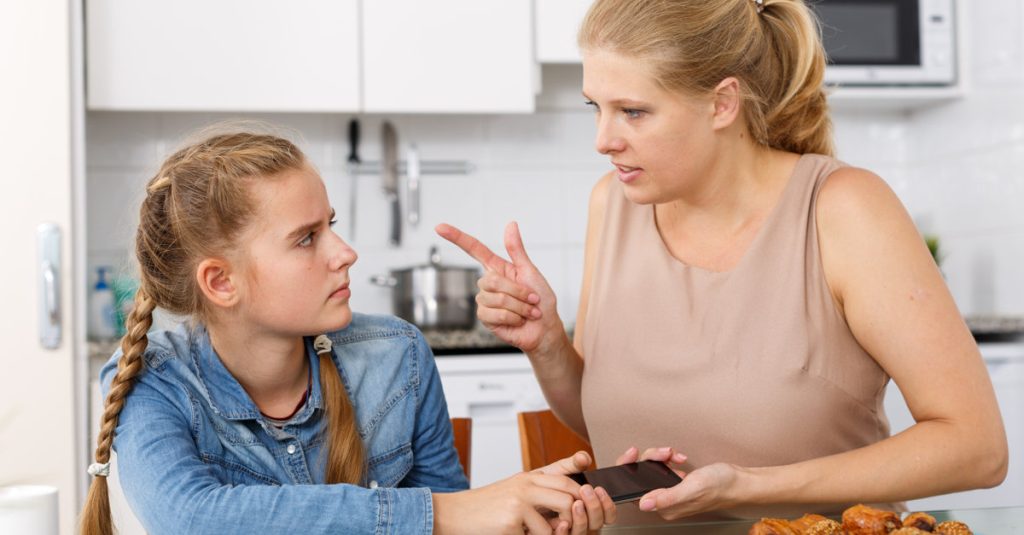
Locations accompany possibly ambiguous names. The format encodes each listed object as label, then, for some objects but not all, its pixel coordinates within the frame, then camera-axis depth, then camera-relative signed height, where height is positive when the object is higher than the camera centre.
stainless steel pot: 3.01 -0.10
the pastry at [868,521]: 0.96 -0.24
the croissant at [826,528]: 0.97 -0.25
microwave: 3.22 +0.65
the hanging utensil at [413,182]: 3.26 +0.24
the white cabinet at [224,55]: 2.88 +0.56
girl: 1.13 -0.14
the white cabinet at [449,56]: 3.00 +0.57
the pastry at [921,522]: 0.96 -0.24
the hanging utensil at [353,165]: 3.26 +0.29
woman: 1.24 -0.05
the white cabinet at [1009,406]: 2.91 -0.41
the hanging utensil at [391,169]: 3.26 +0.28
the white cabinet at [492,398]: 2.80 -0.36
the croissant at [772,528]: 0.96 -0.24
